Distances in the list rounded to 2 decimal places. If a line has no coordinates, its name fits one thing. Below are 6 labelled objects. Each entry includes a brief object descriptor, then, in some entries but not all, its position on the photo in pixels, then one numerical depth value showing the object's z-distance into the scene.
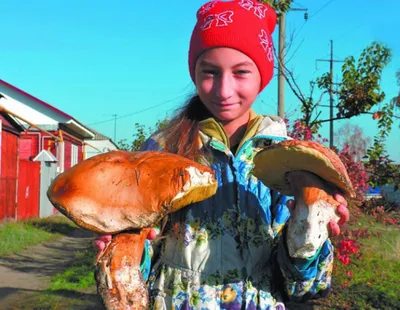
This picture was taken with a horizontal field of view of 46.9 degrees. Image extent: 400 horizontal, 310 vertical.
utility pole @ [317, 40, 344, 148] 7.10
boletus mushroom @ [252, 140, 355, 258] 1.45
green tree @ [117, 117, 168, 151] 12.57
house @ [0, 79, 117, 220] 14.58
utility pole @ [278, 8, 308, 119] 7.24
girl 1.77
